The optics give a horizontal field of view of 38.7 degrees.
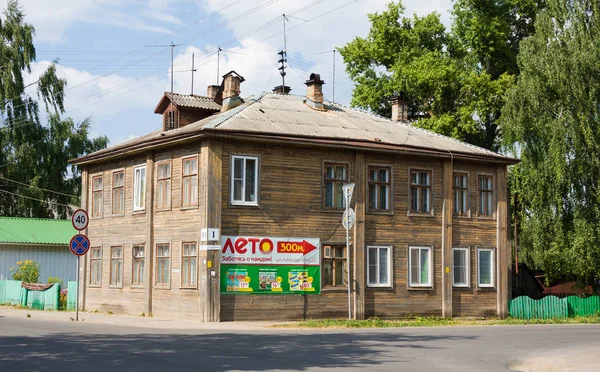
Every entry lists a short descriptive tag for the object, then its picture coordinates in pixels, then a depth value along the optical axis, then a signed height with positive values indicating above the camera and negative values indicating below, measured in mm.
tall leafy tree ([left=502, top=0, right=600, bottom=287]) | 38375 +5939
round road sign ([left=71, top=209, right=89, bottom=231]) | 26203 +1264
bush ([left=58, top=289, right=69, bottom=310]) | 35044 -1636
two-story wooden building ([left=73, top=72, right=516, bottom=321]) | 29719 +1741
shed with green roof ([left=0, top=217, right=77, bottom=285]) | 43844 +646
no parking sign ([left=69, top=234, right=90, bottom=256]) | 26203 +480
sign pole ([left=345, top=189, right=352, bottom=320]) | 28453 +1691
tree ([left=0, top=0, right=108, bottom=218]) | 57625 +8477
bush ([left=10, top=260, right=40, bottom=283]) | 40250 -617
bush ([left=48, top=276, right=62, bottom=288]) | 39844 -953
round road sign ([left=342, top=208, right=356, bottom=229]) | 28331 +1500
